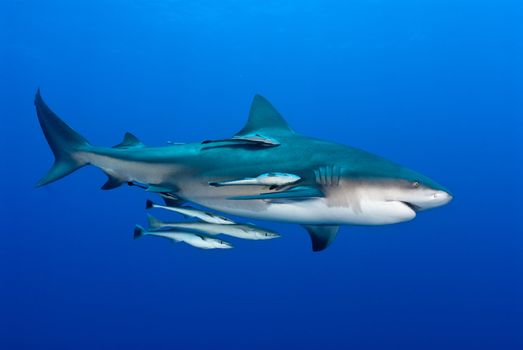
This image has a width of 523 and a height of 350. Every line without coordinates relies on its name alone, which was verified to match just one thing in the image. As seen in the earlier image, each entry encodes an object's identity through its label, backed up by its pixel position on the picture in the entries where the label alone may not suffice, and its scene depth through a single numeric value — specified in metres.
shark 2.96
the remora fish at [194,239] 4.32
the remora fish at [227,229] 4.09
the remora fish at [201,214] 4.22
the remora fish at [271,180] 3.22
